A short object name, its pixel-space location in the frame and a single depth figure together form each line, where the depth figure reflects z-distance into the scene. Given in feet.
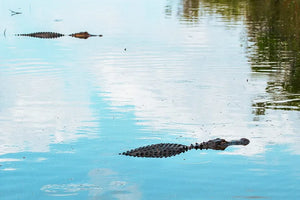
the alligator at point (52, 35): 113.60
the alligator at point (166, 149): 39.45
